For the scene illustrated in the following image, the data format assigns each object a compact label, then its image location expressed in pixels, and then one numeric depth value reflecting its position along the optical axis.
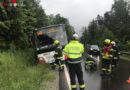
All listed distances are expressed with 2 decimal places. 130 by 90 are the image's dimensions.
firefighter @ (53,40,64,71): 5.83
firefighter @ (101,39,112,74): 4.89
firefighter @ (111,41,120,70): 5.30
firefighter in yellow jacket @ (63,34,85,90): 3.36
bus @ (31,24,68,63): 6.66
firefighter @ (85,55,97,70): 5.87
